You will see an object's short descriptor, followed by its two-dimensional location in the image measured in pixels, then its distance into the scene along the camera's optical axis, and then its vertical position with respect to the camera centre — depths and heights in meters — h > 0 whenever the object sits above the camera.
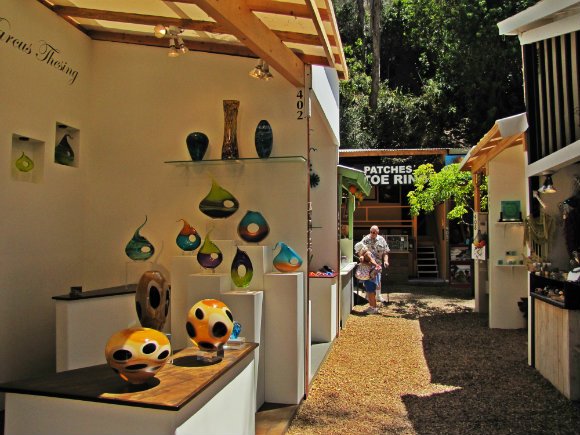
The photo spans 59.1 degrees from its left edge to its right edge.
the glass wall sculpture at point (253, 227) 4.50 +0.13
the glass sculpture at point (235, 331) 3.51 -0.62
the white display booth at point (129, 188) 4.18 +0.49
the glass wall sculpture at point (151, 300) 2.95 -0.34
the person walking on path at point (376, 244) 9.77 -0.06
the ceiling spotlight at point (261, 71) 4.33 +1.45
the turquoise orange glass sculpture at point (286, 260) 4.40 -0.16
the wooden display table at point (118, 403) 2.23 -0.74
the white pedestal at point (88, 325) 3.99 -0.68
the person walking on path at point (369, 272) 9.35 -0.56
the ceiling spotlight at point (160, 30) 4.00 +1.65
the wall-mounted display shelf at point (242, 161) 4.60 +0.74
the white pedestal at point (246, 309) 4.11 -0.54
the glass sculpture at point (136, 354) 2.32 -0.51
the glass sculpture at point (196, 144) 4.67 +0.89
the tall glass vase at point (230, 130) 4.67 +1.02
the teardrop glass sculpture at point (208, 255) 4.20 -0.11
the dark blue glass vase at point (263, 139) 4.59 +0.92
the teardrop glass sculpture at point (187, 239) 4.49 +0.02
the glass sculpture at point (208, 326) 2.84 -0.47
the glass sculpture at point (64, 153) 4.68 +0.83
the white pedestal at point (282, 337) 4.39 -0.82
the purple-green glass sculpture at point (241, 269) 4.18 -0.22
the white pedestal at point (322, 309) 6.97 -0.92
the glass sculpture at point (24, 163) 4.31 +0.67
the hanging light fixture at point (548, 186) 5.44 +0.58
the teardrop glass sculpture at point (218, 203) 4.55 +0.35
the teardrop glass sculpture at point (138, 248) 4.60 -0.05
